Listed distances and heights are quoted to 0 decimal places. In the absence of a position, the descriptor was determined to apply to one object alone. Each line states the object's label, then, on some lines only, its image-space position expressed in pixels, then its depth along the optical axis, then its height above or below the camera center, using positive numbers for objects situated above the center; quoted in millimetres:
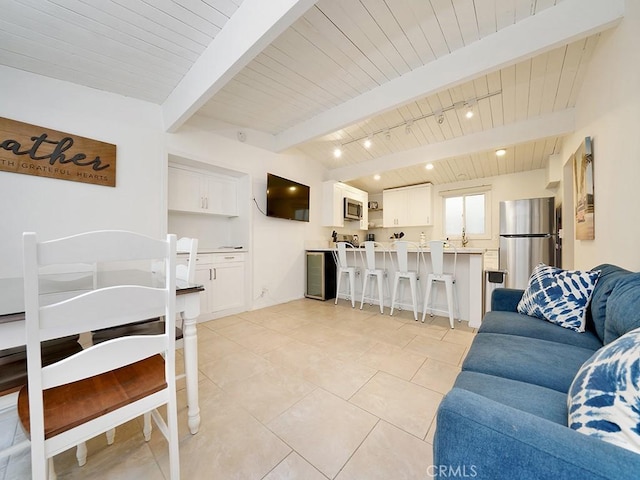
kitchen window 4961 +525
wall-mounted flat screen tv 3832 +690
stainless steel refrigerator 3857 +28
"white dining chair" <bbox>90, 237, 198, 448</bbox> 1258 -540
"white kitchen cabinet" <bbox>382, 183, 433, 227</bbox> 5184 +731
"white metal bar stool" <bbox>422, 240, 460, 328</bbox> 2924 -473
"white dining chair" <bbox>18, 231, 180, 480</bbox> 718 -403
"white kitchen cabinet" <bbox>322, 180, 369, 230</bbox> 4859 +767
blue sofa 481 -488
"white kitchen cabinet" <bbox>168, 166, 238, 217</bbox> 3201 +673
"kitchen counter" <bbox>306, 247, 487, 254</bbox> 2871 -147
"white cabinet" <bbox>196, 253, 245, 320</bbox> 3131 -584
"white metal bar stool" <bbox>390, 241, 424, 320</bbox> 3166 -450
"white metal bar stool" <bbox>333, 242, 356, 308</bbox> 3830 -465
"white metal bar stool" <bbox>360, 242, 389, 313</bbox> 3462 -473
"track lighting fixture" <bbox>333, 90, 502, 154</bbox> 2829 +1619
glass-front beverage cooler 4289 -665
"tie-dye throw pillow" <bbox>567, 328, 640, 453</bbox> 512 -381
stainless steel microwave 5117 +660
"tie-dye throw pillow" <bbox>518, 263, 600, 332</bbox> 1473 -379
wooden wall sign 1981 +771
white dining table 1157 -387
